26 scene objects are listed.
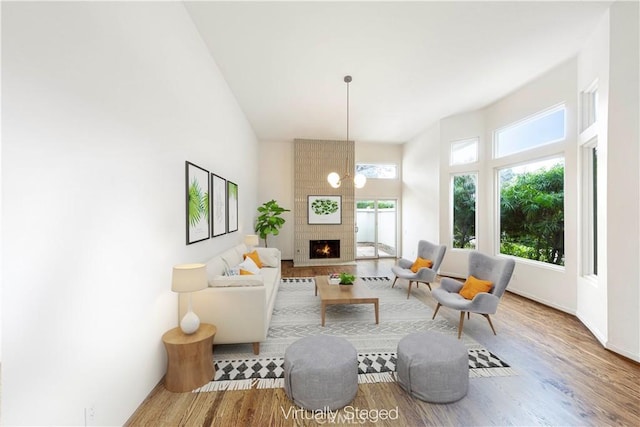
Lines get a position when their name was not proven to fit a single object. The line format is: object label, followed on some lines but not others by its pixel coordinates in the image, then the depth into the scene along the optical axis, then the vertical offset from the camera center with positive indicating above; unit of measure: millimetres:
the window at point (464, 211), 5477 +65
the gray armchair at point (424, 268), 4234 -962
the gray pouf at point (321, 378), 1900 -1256
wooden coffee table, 3291 -1098
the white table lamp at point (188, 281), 2109 -568
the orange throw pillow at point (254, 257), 4422 -768
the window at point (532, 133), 3918 +1406
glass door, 8023 -455
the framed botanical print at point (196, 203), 2760 +133
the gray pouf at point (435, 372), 1974 -1253
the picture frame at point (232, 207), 4321 +126
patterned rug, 2314 -1462
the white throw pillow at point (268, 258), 4783 -844
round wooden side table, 2104 -1247
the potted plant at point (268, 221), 6489 -186
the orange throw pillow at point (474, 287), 3170 -939
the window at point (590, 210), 3355 +55
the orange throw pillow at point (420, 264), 4523 -904
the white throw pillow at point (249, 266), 3702 -784
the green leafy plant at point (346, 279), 3742 -972
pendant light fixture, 4359 +599
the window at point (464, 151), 5473 +1388
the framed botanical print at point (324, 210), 7418 +112
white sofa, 2541 -960
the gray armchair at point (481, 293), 2955 -967
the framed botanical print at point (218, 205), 3561 +124
